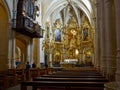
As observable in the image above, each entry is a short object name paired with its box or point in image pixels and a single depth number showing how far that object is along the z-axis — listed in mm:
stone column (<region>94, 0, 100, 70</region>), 9529
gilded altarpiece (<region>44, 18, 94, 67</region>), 21403
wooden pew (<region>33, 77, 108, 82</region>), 3824
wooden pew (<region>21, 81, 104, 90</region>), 3362
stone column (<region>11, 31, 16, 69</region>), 9880
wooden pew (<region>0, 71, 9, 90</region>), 5268
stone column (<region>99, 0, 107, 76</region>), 6656
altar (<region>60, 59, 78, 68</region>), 17304
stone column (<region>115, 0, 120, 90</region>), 3097
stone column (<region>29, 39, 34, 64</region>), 12510
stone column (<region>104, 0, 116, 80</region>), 5552
